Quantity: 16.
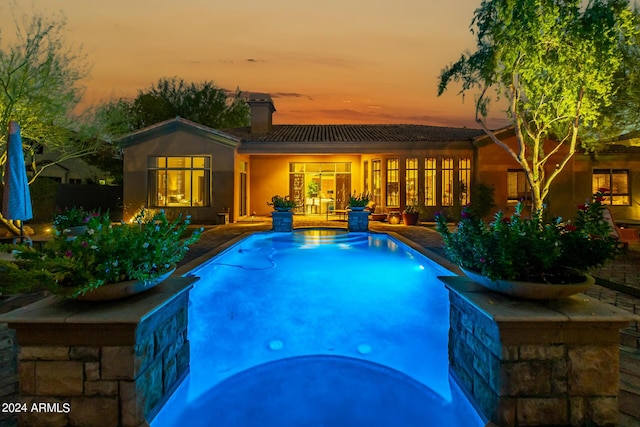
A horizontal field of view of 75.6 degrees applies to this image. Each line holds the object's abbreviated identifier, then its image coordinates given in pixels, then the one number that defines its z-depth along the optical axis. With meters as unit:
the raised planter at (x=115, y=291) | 2.51
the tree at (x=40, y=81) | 12.15
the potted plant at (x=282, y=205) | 12.80
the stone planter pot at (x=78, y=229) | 8.10
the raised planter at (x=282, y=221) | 12.73
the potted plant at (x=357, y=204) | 13.05
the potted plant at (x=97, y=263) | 2.42
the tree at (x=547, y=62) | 10.70
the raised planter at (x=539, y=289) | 2.52
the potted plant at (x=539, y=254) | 2.61
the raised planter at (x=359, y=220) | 13.01
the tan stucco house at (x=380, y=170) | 15.98
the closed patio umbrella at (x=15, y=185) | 7.07
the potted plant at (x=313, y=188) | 19.25
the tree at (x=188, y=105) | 32.12
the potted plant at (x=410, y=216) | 14.91
